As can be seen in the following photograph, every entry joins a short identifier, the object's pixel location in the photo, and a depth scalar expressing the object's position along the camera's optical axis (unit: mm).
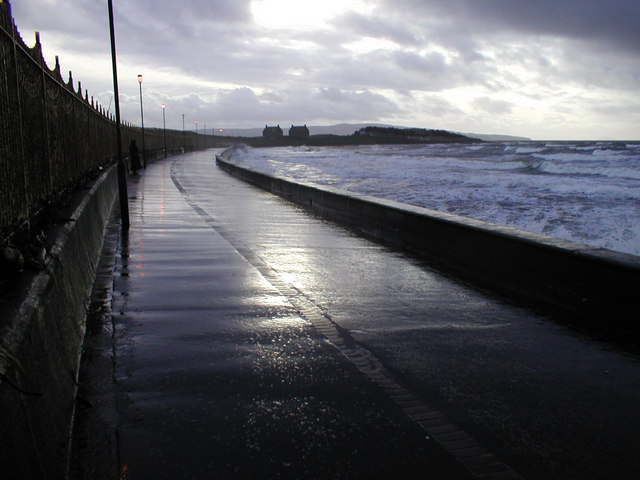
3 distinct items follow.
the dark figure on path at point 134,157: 30562
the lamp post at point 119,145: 11047
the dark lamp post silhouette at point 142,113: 37266
